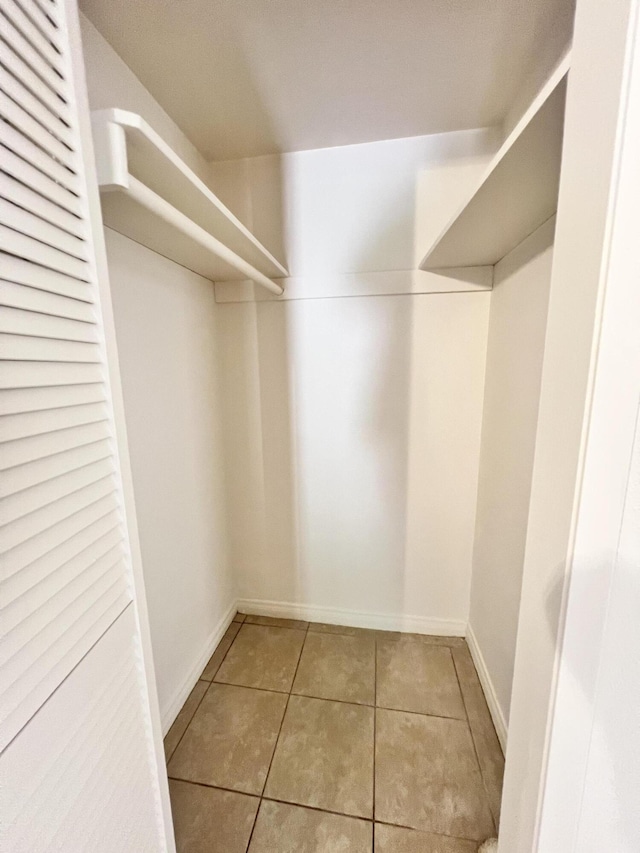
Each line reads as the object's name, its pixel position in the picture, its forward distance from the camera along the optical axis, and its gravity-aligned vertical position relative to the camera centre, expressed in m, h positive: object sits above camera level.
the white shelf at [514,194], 0.71 +0.43
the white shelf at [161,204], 0.76 +0.42
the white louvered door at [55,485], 0.53 -0.20
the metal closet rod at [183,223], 0.83 +0.36
